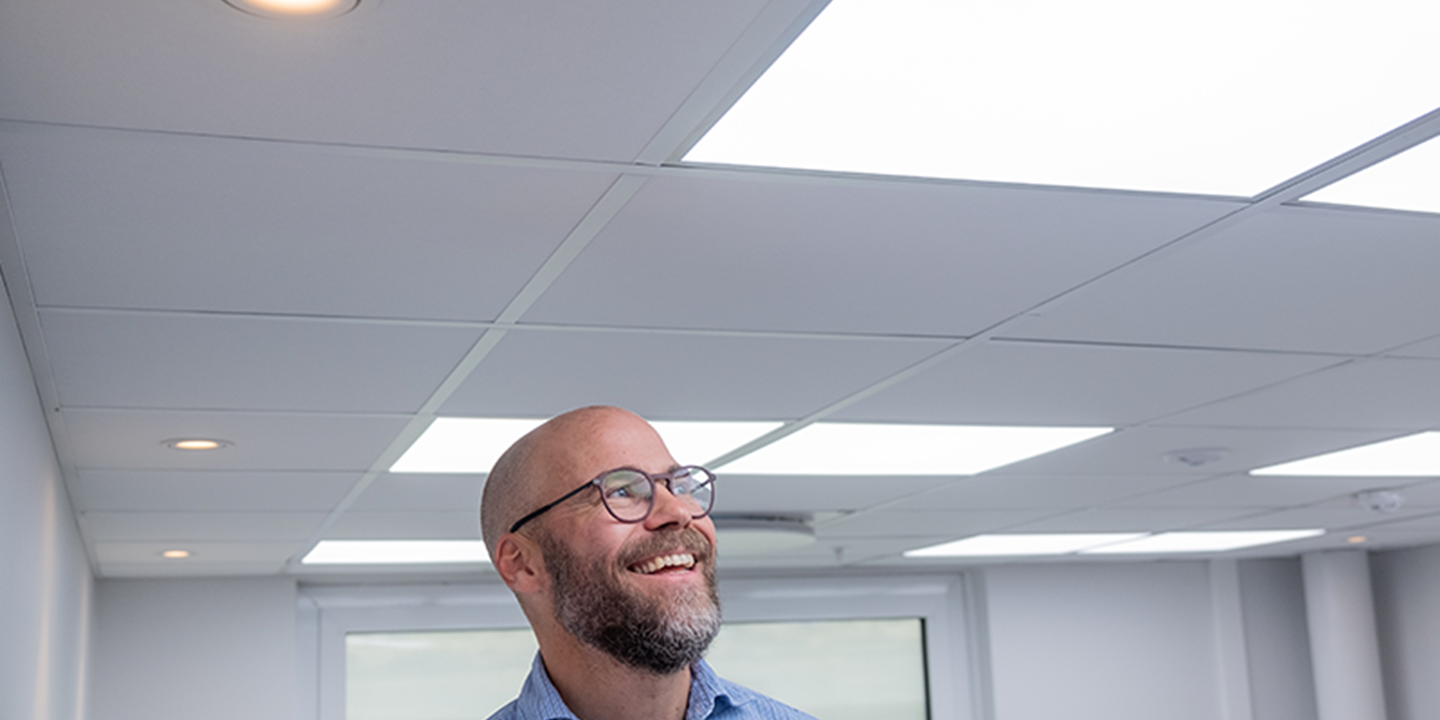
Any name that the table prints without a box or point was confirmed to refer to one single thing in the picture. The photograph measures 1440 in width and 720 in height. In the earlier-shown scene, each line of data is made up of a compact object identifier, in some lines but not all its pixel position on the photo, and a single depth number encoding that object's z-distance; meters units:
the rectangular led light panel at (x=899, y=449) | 3.07
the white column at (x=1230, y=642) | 6.57
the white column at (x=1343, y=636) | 6.21
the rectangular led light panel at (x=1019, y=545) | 5.31
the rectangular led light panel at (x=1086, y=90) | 1.18
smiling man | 1.24
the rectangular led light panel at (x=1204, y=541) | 5.52
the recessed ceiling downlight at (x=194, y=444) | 2.78
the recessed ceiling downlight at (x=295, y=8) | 1.06
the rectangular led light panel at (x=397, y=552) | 4.62
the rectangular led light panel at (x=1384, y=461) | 3.45
